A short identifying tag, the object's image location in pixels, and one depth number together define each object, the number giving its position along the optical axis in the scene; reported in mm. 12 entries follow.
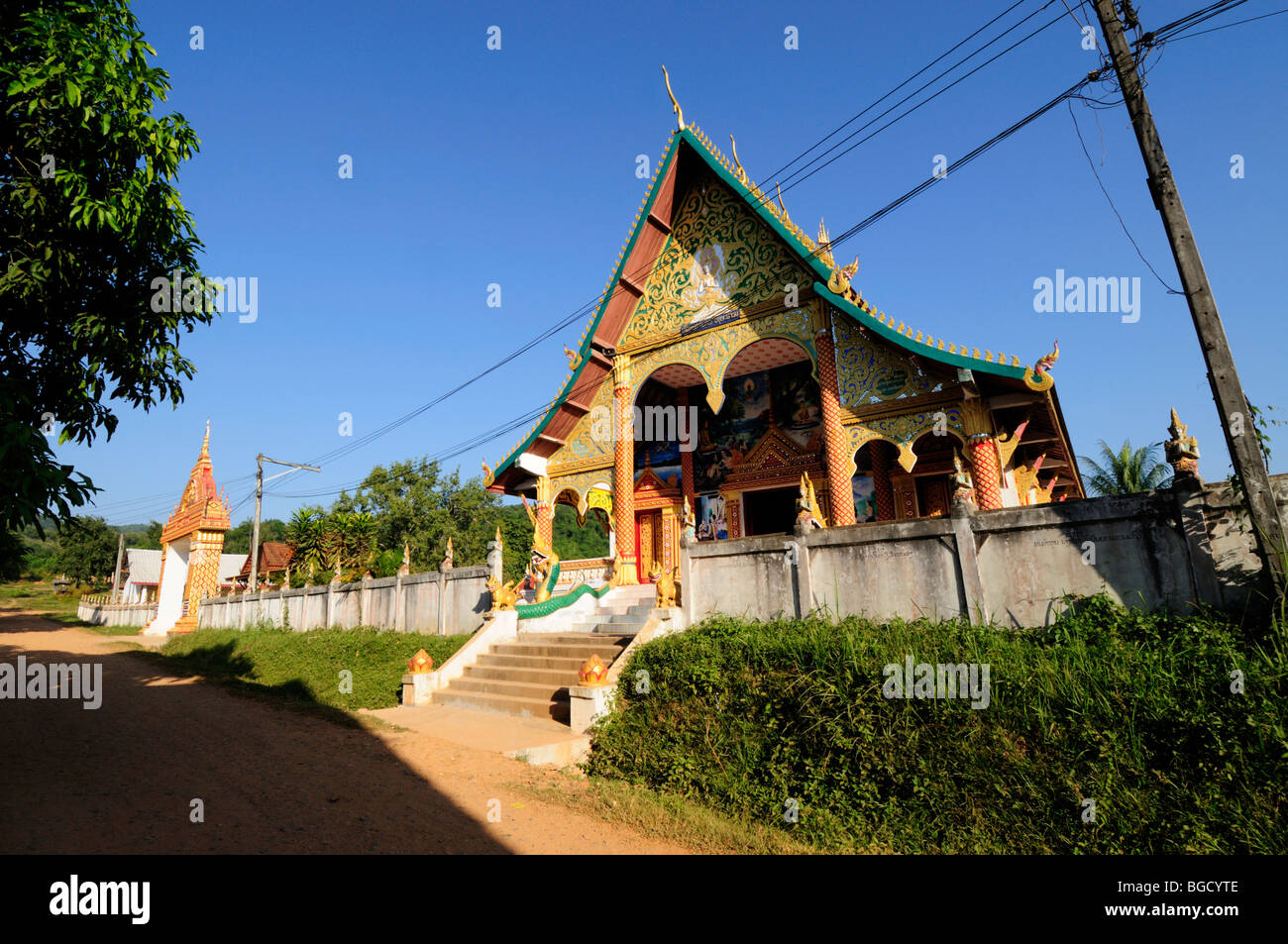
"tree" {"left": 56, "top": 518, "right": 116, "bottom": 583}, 55250
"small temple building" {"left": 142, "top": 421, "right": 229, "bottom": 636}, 26750
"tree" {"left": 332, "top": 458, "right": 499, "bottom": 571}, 42594
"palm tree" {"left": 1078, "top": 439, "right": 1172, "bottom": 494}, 31609
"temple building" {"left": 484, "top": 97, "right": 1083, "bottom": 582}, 11180
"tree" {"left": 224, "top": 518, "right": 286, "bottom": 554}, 91875
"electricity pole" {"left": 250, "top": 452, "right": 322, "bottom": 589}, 24925
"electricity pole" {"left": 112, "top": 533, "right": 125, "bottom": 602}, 41156
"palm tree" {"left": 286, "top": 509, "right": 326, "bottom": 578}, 29031
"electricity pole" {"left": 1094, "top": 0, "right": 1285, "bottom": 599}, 5168
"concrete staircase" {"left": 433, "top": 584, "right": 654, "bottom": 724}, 9820
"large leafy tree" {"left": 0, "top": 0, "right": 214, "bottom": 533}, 5953
